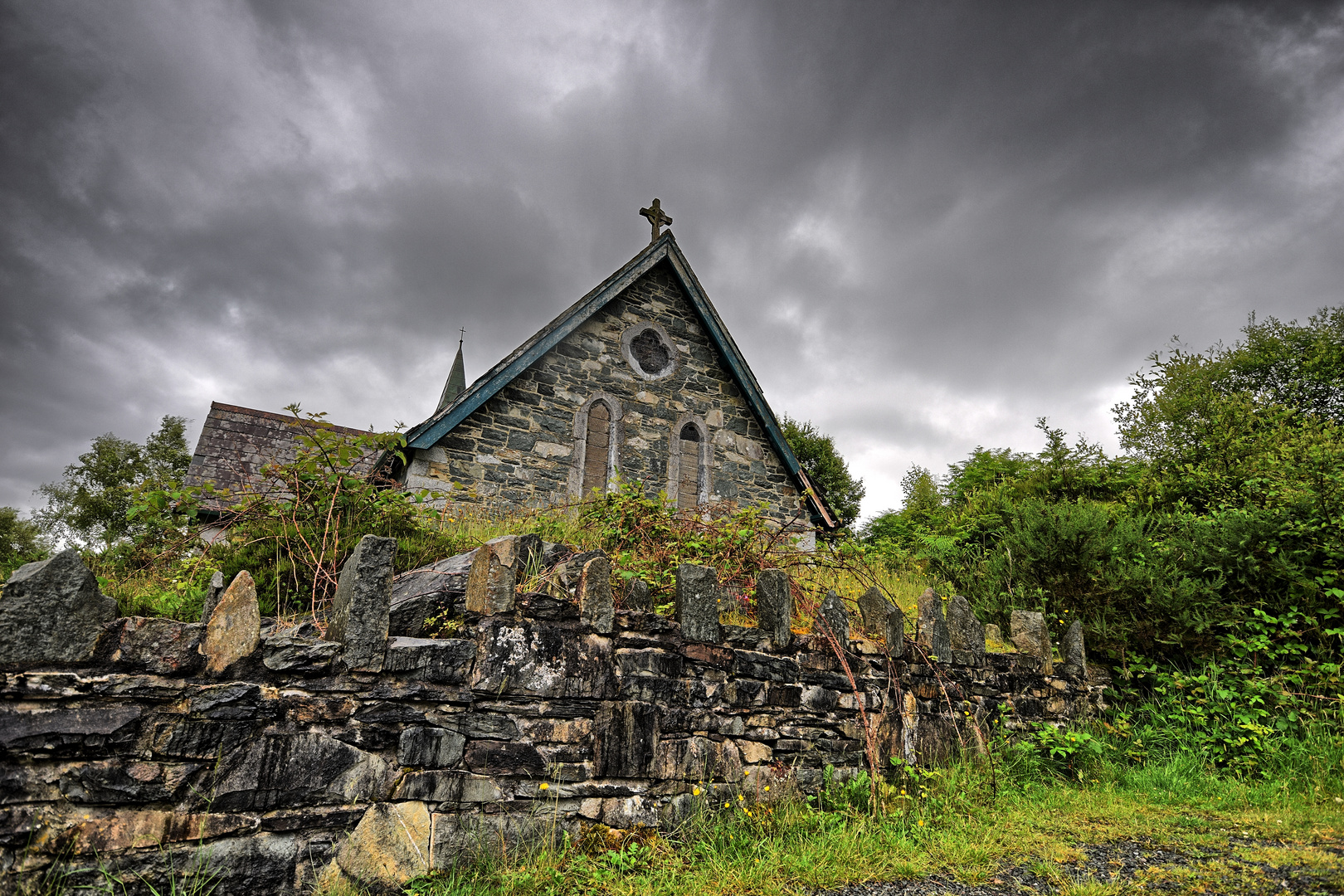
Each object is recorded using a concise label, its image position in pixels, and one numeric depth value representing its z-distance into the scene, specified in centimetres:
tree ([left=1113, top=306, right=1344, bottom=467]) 1784
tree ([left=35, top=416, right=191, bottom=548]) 2552
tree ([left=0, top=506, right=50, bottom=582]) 2205
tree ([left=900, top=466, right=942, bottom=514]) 2050
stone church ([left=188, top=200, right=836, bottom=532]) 941
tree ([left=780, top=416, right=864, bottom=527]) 2691
